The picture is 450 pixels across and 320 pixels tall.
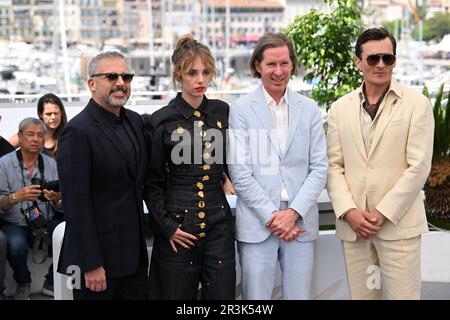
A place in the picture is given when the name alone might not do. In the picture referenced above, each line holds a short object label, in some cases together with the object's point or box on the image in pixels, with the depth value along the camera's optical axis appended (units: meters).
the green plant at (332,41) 7.79
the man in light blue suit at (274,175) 3.11
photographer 4.58
